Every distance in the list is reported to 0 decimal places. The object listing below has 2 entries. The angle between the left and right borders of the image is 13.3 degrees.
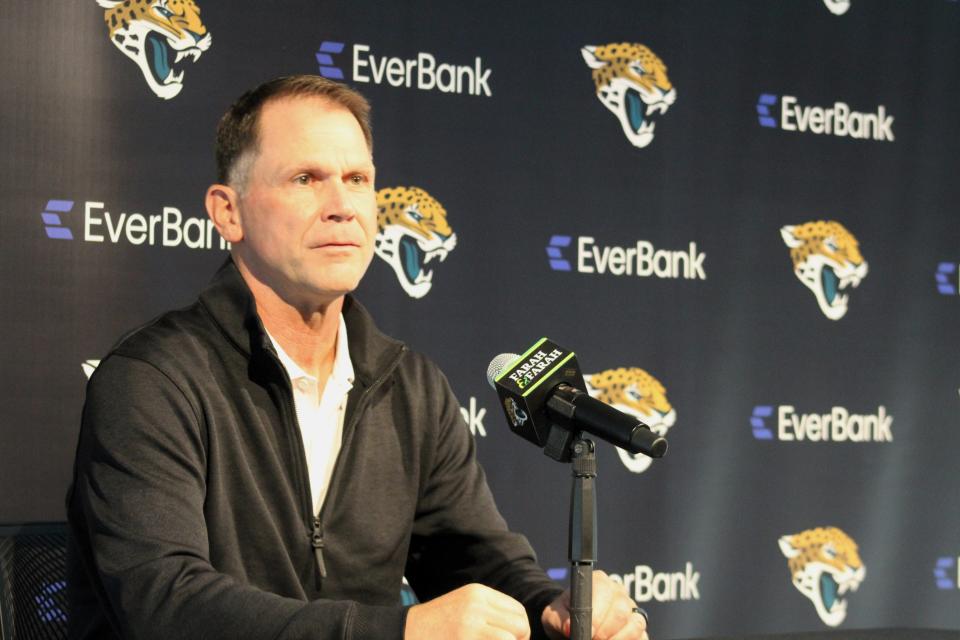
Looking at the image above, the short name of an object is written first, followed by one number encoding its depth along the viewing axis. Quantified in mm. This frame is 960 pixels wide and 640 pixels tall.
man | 5151
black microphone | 5023
